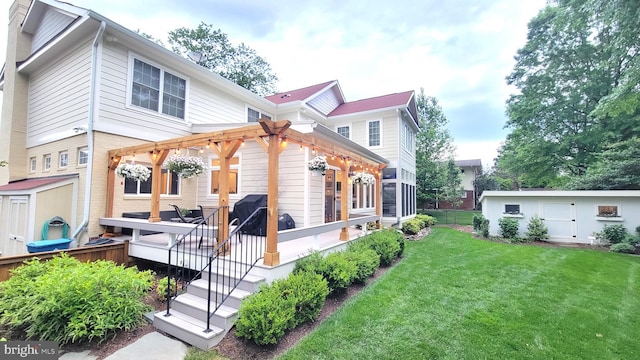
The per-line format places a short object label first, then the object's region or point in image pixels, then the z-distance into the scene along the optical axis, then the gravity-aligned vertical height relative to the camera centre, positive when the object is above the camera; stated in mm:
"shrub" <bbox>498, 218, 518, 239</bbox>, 11086 -1428
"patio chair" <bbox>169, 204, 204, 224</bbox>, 6461 -694
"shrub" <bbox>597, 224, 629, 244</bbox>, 9523 -1421
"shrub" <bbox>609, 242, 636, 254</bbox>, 8914 -1812
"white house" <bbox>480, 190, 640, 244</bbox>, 9797 -620
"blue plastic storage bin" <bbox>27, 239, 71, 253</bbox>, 5632 -1209
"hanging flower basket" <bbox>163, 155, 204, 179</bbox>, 5824 +609
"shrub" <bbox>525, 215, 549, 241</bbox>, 10789 -1499
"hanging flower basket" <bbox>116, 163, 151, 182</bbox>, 6152 +492
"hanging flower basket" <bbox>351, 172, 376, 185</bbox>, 8578 +512
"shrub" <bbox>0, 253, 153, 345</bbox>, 3438 -1578
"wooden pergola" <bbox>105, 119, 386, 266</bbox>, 4551 +913
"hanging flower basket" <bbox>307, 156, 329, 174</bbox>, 6426 +706
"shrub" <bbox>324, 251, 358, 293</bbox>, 4836 -1505
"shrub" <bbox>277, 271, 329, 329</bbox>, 3867 -1536
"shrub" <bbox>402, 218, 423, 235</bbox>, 11531 -1518
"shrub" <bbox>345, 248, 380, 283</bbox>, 5598 -1560
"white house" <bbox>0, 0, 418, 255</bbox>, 6680 +1983
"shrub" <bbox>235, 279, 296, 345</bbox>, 3295 -1629
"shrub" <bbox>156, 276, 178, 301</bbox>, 4591 -1727
